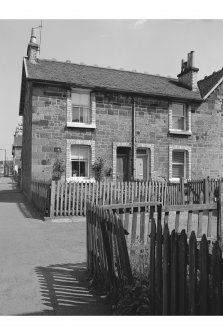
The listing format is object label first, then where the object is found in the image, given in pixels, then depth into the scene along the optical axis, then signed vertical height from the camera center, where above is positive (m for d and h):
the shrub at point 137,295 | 3.58 -1.57
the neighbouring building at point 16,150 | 61.22 +3.44
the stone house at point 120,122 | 15.31 +2.53
